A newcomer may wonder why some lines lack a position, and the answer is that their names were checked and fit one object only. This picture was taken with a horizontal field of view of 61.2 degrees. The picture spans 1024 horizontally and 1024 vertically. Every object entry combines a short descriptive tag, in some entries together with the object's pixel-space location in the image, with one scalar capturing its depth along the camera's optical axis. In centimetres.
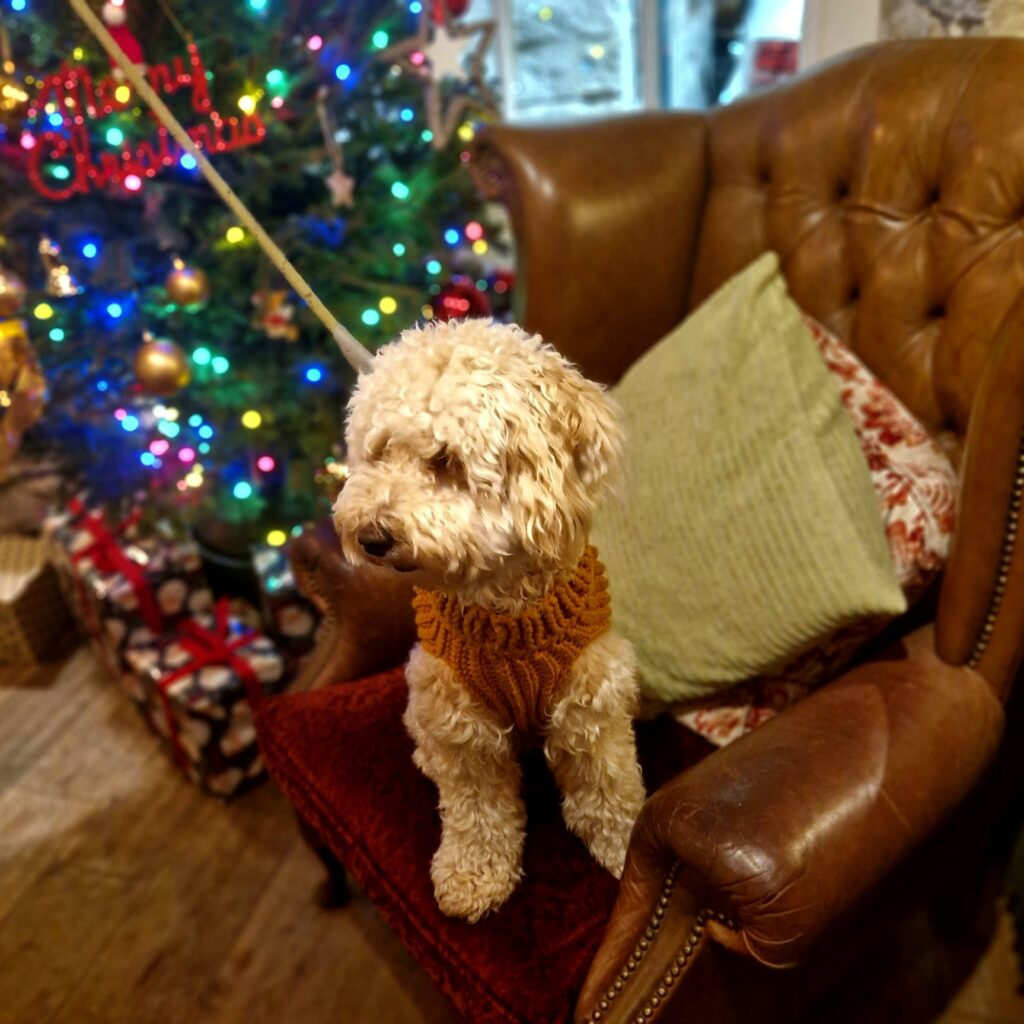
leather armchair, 84
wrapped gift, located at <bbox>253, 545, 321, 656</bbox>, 180
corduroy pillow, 103
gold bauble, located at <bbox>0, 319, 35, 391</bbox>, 173
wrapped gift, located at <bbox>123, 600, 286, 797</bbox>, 172
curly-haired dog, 78
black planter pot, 214
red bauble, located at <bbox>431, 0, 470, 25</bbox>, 197
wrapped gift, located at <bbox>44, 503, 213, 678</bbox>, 189
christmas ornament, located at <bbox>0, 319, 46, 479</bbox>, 175
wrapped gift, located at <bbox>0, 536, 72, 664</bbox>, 220
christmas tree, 170
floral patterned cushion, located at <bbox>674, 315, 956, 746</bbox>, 106
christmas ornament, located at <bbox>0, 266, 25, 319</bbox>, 168
